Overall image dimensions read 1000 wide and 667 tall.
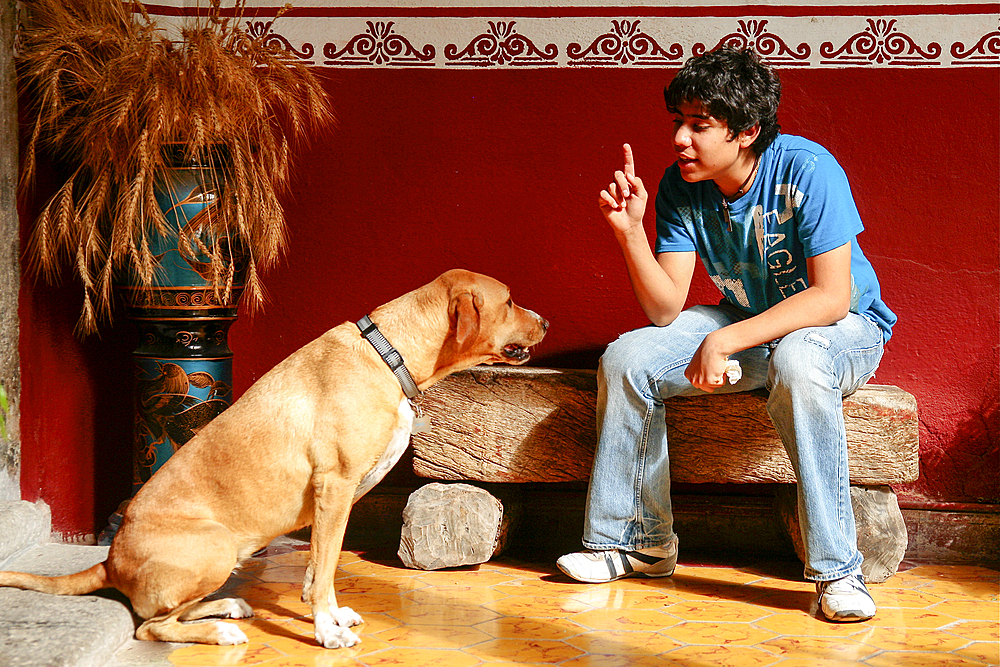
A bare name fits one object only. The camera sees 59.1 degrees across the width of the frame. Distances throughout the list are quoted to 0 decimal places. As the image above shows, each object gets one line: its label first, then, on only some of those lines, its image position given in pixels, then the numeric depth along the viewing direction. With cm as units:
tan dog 234
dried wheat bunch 289
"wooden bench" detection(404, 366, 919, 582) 299
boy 265
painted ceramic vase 302
